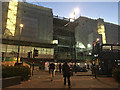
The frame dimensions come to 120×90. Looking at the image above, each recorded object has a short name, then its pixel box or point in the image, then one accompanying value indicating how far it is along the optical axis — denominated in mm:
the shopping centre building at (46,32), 29992
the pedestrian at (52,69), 9609
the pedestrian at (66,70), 6916
